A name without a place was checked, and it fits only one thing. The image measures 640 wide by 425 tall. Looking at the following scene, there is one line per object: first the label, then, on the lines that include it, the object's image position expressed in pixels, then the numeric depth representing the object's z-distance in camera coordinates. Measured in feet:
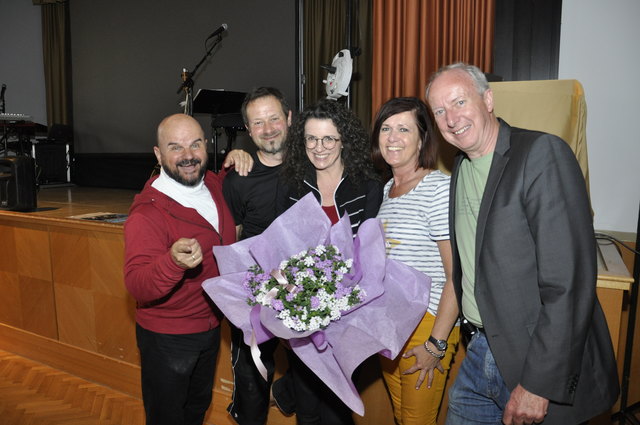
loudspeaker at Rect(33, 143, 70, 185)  24.52
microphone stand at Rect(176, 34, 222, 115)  17.79
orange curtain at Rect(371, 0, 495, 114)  11.04
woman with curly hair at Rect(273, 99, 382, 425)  5.90
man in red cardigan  5.81
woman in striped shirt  5.09
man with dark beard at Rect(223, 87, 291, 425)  6.61
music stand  15.76
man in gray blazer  3.71
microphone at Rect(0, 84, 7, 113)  23.94
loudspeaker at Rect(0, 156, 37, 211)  11.72
